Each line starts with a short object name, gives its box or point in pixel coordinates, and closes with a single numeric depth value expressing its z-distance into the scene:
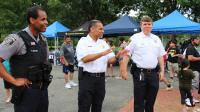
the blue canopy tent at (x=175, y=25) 11.41
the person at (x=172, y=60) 9.70
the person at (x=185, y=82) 5.71
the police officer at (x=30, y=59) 2.90
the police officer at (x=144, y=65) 4.32
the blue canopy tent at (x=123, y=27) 13.67
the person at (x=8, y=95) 6.94
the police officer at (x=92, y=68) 4.03
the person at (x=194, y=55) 6.84
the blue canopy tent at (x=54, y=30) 18.36
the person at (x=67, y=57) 8.74
